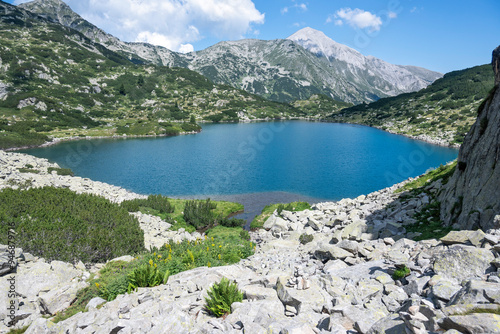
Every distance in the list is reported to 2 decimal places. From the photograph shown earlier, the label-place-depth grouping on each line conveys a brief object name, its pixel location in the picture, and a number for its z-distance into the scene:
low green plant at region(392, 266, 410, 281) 9.00
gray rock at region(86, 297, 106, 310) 10.54
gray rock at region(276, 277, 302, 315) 8.38
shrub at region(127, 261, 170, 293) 11.62
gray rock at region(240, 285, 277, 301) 9.35
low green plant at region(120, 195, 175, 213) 32.91
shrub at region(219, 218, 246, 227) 33.48
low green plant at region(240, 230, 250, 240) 26.91
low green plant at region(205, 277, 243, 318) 8.92
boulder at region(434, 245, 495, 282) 7.93
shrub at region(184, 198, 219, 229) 33.38
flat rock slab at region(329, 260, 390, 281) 10.14
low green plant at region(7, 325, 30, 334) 9.78
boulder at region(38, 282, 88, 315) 11.38
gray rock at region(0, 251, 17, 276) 13.08
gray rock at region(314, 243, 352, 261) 13.46
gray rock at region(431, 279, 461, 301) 6.69
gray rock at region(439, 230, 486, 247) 9.77
